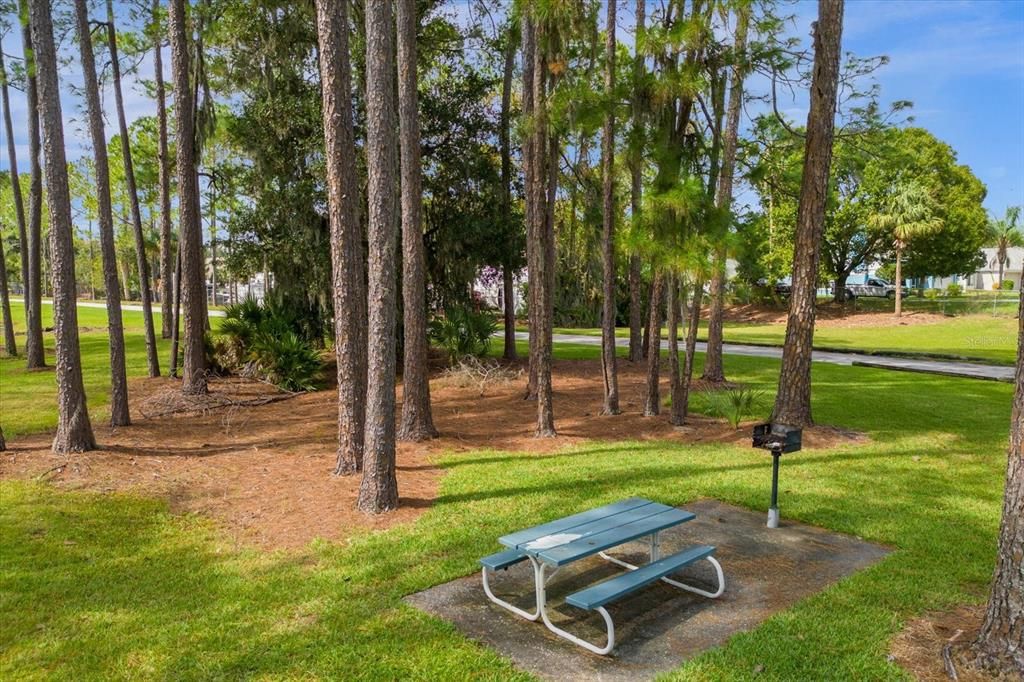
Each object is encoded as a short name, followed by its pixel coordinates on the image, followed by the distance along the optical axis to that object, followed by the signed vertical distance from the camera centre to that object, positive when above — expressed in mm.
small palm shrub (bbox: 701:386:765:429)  9602 -1749
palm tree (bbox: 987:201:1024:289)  54912 +4172
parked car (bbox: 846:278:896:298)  40528 -311
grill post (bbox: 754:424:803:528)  5184 -1184
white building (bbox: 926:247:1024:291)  62875 +709
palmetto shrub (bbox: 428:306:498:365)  14891 -838
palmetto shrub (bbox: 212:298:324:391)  13148 -963
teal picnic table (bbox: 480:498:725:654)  3693 -1567
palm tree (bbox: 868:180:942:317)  32312 +3319
